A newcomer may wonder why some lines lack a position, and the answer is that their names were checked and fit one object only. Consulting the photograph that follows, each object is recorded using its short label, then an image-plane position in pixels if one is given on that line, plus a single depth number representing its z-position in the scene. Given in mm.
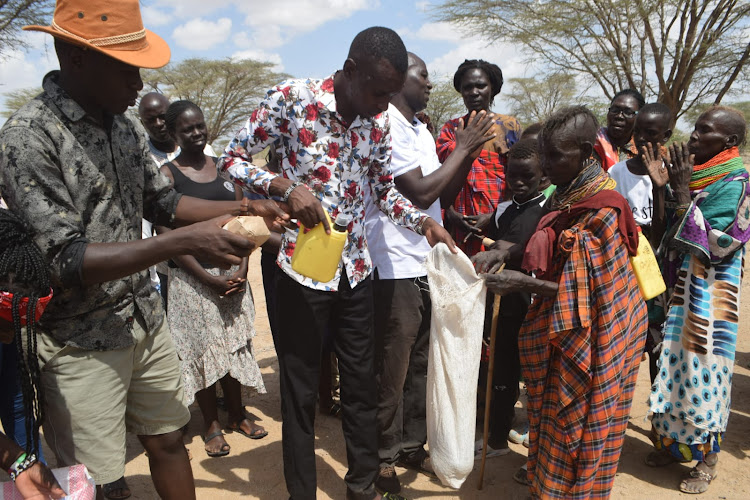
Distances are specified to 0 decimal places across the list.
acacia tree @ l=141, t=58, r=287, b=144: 23609
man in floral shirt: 2240
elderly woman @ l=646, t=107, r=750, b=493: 2896
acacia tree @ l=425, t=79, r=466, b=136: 26453
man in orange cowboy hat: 1632
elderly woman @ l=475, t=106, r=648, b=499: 2309
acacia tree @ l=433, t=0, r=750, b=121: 11836
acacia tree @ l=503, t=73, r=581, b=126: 30797
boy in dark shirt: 3221
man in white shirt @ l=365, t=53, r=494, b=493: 2838
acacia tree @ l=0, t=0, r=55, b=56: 13609
